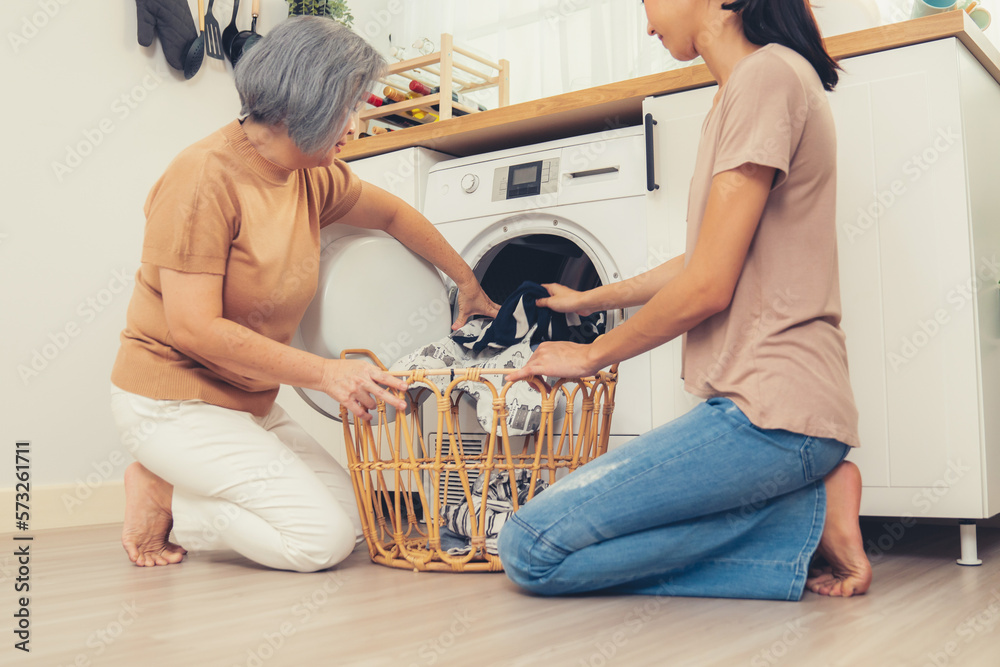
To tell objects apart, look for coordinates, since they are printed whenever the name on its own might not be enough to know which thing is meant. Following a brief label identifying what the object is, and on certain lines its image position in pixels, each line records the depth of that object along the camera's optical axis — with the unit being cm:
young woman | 105
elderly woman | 129
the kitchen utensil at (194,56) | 237
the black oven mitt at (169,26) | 227
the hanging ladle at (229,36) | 250
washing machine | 155
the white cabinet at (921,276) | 135
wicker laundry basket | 126
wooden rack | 224
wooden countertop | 139
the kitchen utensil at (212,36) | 244
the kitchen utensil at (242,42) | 250
